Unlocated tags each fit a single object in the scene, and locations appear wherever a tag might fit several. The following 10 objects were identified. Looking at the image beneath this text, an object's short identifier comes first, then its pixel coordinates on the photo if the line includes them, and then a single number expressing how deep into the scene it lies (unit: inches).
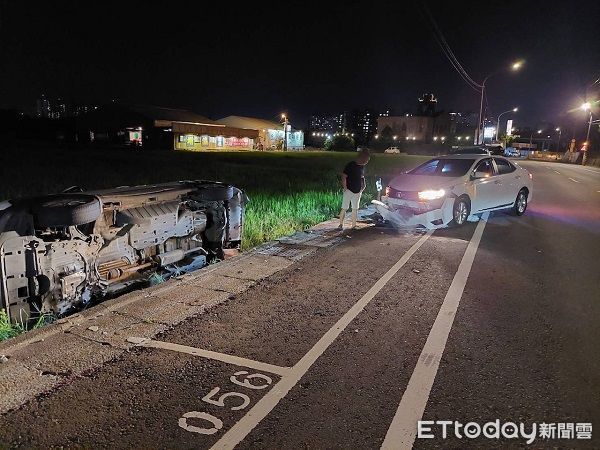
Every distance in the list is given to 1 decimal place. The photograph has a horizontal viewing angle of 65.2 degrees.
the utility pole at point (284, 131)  2618.8
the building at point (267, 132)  2546.8
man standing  399.5
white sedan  395.9
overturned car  180.1
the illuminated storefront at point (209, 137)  2020.2
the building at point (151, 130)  2005.4
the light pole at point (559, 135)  3567.9
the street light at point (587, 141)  1892.2
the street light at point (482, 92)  1182.3
